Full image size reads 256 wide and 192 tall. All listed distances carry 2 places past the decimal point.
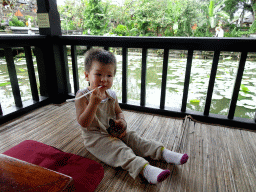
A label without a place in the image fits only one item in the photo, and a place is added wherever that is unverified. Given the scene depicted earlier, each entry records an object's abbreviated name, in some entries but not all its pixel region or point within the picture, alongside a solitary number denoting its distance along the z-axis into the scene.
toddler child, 0.82
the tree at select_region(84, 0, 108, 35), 10.88
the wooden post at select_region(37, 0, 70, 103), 1.57
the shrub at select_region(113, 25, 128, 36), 11.23
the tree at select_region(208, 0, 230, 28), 10.62
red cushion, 0.77
